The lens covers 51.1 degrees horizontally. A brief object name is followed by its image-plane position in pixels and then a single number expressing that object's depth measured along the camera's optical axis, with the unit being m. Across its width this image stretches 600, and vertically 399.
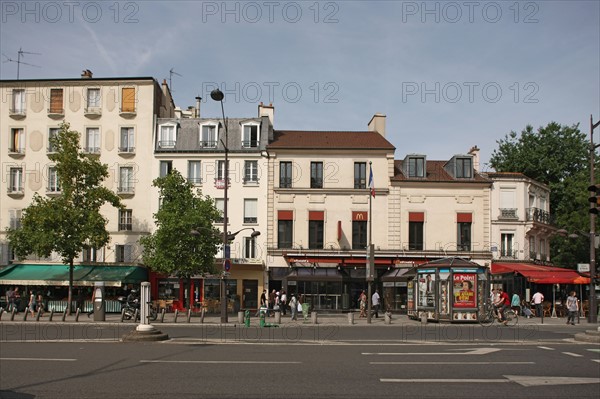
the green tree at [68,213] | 34.38
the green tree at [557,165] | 47.97
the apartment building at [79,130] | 42.59
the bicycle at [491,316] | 29.95
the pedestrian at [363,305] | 35.88
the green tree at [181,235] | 35.97
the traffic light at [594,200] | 21.30
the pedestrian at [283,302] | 37.28
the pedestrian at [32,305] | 34.49
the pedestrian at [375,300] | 34.62
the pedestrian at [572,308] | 29.24
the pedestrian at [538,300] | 34.78
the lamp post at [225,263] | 28.69
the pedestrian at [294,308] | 32.88
